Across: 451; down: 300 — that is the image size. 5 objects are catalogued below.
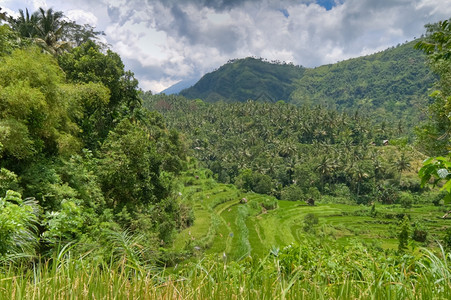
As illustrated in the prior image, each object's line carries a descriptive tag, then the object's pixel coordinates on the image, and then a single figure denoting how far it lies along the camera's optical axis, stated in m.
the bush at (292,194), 59.59
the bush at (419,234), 32.75
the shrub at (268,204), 50.62
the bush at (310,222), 38.25
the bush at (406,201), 49.25
